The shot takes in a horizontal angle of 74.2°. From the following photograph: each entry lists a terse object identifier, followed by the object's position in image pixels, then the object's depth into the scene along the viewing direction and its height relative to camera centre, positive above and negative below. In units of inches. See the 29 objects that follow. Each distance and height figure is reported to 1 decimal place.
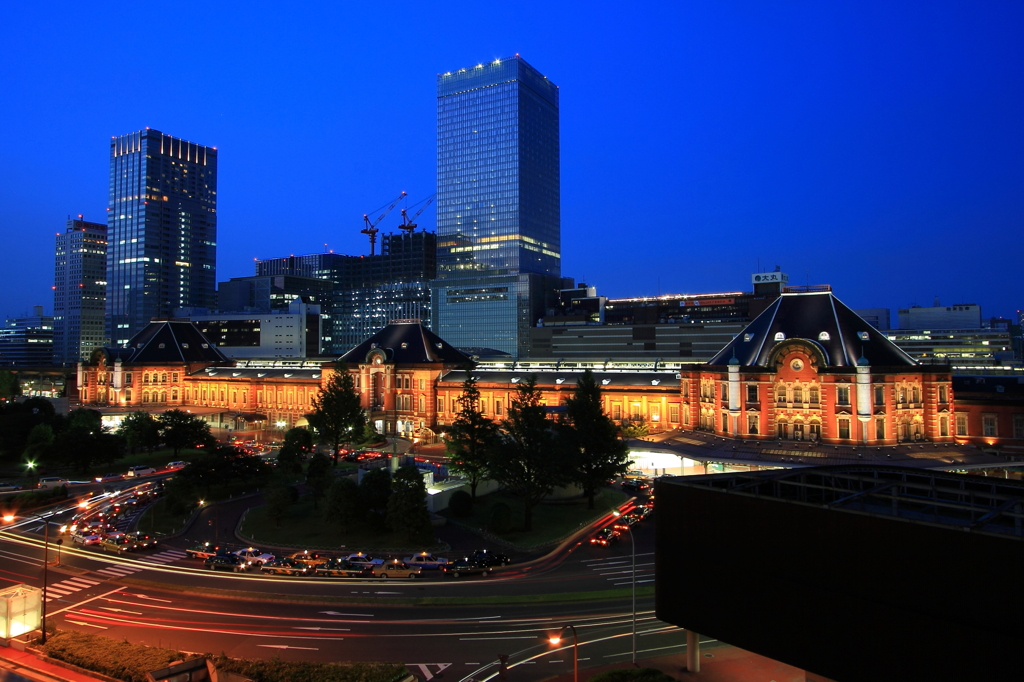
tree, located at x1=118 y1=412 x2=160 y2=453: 3686.0 -320.8
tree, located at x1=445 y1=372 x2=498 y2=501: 2674.7 -294.3
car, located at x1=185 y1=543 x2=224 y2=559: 2080.5 -553.6
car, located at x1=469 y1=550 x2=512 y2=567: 1980.8 -551.3
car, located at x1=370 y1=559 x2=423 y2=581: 1935.3 -570.8
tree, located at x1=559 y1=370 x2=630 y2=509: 2628.0 -300.2
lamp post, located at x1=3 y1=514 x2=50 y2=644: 1419.5 -520.3
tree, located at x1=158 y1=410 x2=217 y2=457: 3737.7 -322.3
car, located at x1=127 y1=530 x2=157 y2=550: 2210.9 -550.2
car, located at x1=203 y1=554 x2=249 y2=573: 1984.5 -562.4
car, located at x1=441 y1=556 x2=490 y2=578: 1937.7 -566.7
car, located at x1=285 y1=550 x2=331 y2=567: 2004.2 -560.7
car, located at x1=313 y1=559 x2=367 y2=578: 1937.7 -569.1
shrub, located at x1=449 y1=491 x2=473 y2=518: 2524.6 -498.7
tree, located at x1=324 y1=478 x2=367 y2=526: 2289.6 -447.8
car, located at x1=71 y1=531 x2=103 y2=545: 2244.1 -546.3
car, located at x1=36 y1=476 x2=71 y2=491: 3063.5 -497.7
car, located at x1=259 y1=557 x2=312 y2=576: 1950.1 -567.3
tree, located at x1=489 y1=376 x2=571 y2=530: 2443.4 -345.3
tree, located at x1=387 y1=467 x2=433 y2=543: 2188.7 -457.4
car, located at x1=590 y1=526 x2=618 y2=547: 2199.8 -552.6
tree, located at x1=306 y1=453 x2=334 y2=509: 2586.1 -409.1
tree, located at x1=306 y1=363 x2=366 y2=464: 3481.8 -224.1
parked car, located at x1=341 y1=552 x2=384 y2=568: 1966.0 -554.5
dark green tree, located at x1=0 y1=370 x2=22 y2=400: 5723.4 -90.6
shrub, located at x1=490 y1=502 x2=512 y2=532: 2303.2 -506.3
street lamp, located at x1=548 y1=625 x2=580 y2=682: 1101.6 -470.2
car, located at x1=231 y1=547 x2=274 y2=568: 2001.7 -551.6
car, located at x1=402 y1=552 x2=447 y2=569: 1972.2 -555.5
